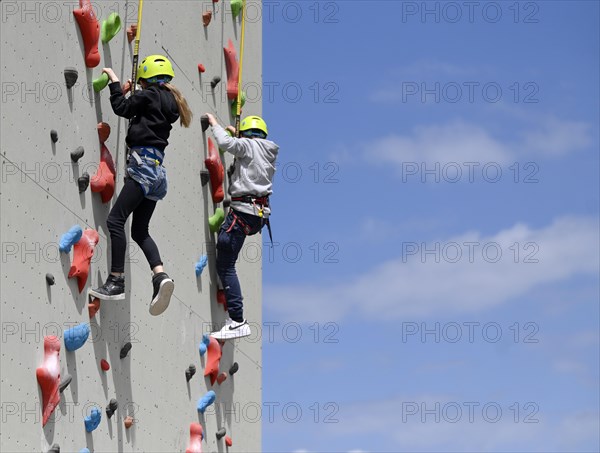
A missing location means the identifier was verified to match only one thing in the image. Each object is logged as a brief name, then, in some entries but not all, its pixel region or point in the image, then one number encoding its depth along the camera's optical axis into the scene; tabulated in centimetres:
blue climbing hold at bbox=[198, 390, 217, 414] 1774
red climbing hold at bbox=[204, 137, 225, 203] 1821
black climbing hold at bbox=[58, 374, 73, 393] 1263
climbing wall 1199
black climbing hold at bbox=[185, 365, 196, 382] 1712
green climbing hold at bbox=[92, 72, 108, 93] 1390
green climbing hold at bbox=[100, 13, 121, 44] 1422
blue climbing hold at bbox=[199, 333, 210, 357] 1793
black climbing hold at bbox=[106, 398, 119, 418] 1418
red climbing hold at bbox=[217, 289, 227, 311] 1869
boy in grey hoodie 1664
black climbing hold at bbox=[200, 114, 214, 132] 1818
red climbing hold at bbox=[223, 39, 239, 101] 1982
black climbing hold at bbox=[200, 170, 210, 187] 1818
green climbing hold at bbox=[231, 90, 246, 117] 2017
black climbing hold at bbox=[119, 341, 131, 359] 1456
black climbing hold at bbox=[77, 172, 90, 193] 1342
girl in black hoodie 1367
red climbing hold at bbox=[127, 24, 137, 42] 1513
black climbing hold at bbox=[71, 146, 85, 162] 1320
